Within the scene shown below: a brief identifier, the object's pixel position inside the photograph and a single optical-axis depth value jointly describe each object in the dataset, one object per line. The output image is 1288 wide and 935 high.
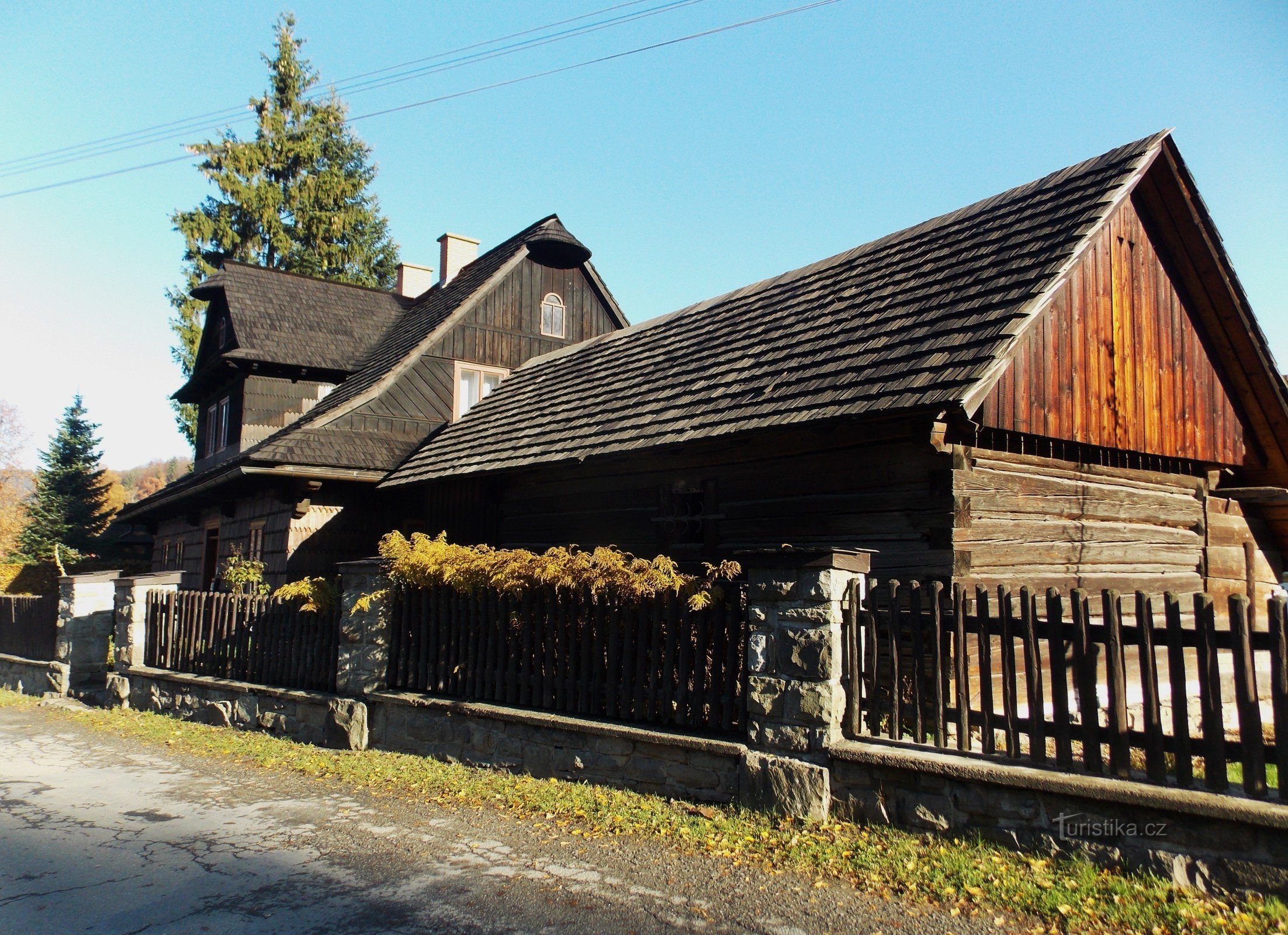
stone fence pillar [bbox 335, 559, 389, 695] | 9.18
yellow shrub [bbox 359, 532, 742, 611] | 6.82
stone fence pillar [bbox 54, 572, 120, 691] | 13.81
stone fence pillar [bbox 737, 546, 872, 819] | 5.77
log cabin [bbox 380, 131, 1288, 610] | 8.00
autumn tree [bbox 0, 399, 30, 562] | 40.47
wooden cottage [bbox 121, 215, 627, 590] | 15.26
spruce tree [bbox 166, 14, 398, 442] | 29.36
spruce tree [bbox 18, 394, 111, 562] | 30.71
